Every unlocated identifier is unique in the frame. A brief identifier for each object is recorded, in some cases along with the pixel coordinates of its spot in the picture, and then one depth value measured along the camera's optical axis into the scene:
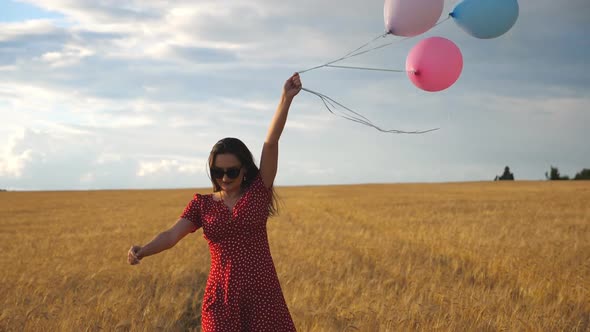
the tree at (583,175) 68.29
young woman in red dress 3.04
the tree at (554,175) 67.86
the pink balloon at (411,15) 3.81
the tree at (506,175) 72.69
